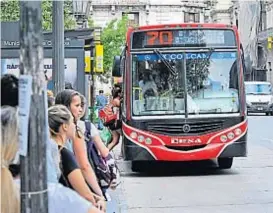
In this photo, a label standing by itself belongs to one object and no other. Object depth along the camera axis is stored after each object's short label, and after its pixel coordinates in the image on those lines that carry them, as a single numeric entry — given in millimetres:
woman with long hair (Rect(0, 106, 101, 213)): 3697
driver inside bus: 14164
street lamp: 16578
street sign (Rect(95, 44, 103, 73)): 22297
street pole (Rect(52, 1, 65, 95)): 10891
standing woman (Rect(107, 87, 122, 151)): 16609
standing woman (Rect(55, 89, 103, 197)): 6109
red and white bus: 13953
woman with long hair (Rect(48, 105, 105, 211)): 5215
